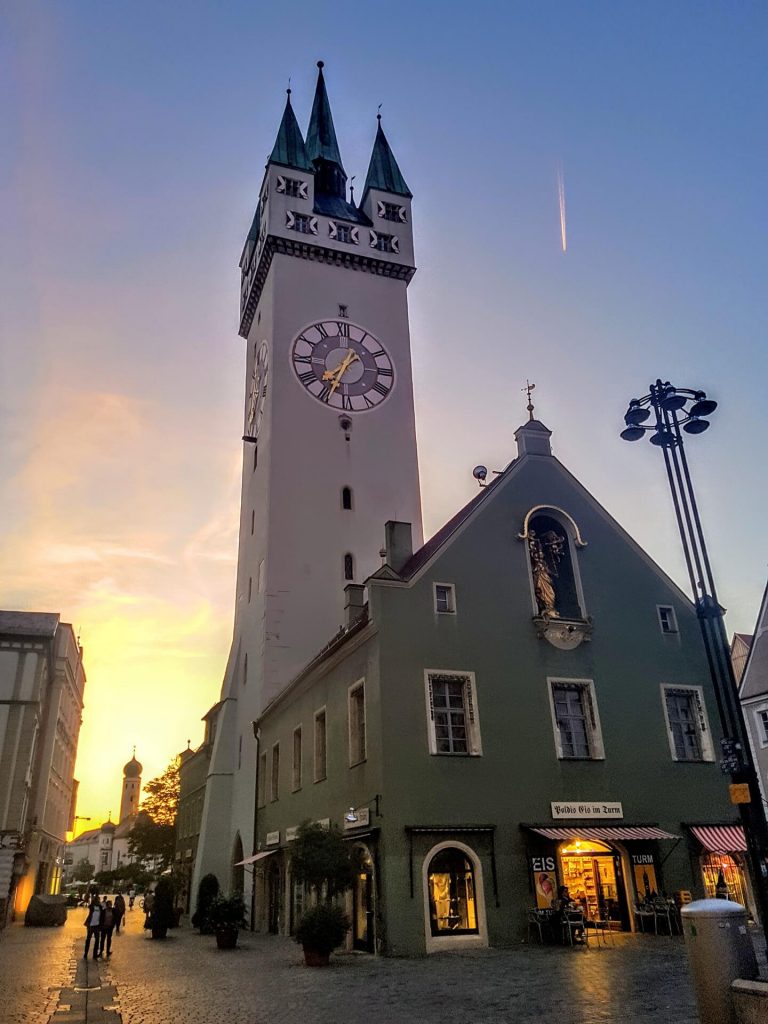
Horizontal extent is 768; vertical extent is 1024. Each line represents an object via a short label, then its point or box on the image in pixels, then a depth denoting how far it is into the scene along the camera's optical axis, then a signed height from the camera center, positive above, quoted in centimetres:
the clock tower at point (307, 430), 3784 +2339
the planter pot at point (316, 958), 1831 -125
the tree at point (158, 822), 6353 +616
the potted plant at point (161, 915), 3012 -36
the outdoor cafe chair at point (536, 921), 2011 -73
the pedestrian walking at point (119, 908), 2623 -4
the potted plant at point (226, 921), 2373 -50
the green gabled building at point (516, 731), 2064 +424
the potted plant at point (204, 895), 3206 +32
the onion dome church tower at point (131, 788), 15850 +2167
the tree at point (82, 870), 15660 +735
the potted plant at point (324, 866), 1869 +74
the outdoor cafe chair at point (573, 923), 1962 -81
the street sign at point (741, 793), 1117 +113
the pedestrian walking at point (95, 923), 2338 -41
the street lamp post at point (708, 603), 1141 +421
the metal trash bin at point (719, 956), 905 -78
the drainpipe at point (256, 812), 3226 +343
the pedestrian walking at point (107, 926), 2376 -51
